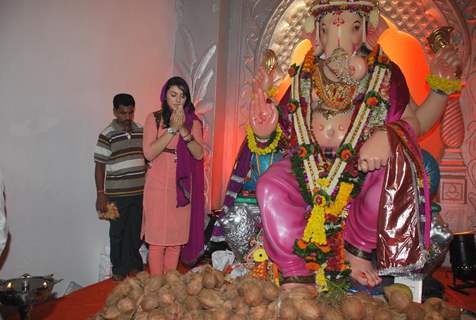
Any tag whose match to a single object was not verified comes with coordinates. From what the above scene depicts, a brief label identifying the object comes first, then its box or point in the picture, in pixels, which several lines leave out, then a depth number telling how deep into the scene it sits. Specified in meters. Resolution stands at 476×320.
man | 3.96
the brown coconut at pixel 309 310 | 1.53
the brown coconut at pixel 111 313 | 1.65
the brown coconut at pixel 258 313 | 1.57
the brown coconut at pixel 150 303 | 1.62
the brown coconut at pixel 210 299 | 1.63
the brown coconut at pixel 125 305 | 1.66
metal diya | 2.37
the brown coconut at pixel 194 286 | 1.71
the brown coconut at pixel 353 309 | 1.56
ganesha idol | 2.62
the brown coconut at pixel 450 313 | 1.70
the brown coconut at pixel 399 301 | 1.69
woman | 3.20
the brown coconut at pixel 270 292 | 1.65
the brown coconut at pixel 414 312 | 1.64
